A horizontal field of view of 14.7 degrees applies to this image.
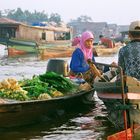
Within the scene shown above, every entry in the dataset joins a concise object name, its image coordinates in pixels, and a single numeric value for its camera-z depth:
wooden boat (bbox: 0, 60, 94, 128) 8.75
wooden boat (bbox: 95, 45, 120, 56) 42.96
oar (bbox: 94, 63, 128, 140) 7.54
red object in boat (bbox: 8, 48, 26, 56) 41.93
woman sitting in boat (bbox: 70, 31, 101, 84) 11.87
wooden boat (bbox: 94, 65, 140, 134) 7.82
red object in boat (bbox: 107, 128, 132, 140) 7.58
